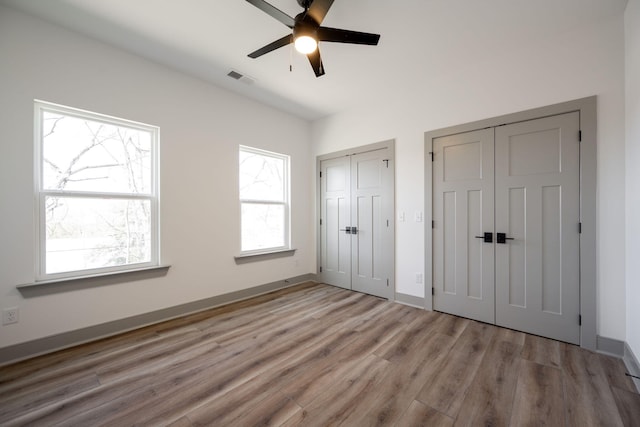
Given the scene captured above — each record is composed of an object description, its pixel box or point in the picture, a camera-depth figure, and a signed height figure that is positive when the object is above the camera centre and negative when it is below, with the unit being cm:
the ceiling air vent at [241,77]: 316 +174
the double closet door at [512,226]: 245 -16
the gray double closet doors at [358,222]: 377 -17
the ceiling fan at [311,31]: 179 +139
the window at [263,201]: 390 +19
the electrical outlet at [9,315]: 213 -87
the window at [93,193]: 238 +21
